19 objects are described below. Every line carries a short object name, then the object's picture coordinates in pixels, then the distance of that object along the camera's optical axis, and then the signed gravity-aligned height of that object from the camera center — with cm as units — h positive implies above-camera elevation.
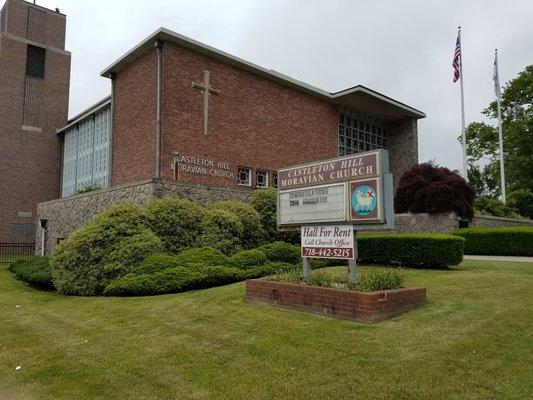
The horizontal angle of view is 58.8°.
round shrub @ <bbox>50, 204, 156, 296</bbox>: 1171 -51
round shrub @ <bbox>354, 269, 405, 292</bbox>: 756 -76
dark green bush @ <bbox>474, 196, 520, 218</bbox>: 2742 +153
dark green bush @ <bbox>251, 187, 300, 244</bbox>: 1653 +61
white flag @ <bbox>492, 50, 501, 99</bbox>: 3372 +1110
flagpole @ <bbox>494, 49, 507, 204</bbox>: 3369 +766
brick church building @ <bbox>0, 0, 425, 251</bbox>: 1970 +580
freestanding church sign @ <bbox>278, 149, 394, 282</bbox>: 797 +59
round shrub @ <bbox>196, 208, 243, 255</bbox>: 1420 +12
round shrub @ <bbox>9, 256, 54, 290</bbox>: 1373 -116
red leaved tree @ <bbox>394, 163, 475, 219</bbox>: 2094 +188
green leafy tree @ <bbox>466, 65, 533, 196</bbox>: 4281 +927
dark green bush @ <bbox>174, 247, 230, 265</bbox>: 1223 -57
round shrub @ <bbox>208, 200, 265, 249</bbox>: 1553 +42
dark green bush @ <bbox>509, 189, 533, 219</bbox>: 3516 +227
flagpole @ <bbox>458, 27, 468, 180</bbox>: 2911 +717
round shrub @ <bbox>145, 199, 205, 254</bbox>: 1364 +38
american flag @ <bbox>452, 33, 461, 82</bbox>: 2816 +1021
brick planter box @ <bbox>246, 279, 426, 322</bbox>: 682 -103
